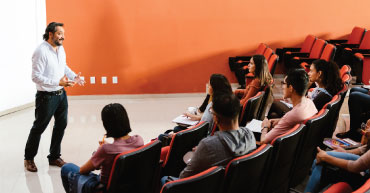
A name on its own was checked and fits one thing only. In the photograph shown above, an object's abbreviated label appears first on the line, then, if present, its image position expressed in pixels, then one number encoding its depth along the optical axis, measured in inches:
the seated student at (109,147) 97.3
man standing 150.7
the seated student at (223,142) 88.7
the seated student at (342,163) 95.1
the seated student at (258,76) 169.3
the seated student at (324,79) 151.9
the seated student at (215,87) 132.9
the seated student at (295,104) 121.9
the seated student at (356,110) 164.4
